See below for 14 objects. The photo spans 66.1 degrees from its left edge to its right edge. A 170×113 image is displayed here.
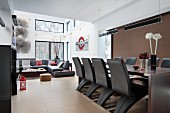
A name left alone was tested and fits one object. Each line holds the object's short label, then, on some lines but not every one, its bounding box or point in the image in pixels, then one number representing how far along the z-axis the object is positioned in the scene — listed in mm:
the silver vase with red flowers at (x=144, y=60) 2719
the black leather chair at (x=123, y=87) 2152
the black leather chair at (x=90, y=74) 3369
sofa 6580
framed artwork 8007
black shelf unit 1560
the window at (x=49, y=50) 10517
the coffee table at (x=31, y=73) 6557
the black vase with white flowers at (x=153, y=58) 2542
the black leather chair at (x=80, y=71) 3922
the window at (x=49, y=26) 10453
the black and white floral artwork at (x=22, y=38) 8258
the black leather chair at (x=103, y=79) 2783
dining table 1944
